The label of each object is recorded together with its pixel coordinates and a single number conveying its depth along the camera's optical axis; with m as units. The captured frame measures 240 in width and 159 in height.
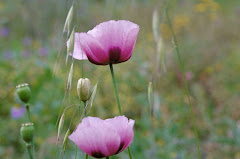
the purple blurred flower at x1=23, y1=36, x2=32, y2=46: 3.88
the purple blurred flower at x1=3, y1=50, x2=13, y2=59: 3.09
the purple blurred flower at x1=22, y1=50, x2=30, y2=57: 3.35
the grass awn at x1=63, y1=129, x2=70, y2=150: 0.74
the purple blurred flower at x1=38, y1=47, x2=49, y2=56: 3.26
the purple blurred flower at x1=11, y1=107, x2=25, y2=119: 2.06
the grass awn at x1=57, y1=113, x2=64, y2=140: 0.75
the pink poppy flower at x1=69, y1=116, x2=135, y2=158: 0.73
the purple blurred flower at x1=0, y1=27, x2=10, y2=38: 3.92
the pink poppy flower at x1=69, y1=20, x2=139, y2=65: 0.77
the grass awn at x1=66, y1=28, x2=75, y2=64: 0.75
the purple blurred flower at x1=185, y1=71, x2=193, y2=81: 2.82
